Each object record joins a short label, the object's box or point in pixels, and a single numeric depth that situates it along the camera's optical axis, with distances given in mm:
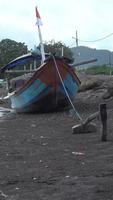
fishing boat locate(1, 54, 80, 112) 21875
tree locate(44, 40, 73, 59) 67938
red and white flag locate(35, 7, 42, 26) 23003
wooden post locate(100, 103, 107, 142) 12297
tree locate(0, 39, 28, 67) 76675
